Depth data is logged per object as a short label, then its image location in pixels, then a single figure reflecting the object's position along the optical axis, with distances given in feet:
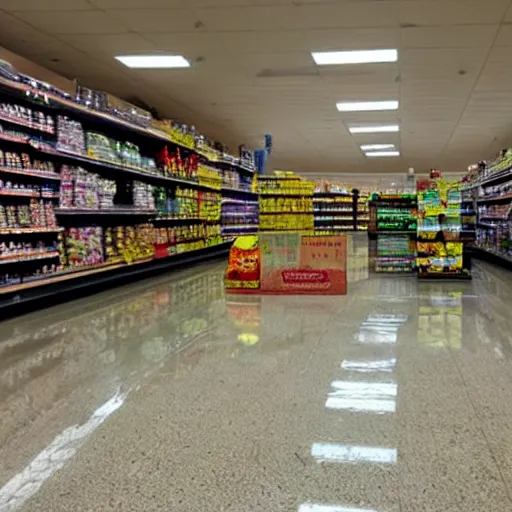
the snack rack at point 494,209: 32.12
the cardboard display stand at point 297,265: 21.57
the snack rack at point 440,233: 25.40
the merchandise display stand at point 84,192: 17.62
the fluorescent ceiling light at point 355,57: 24.82
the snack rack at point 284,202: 51.65
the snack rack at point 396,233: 29.48
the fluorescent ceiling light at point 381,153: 61.47
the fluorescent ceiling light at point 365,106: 35.47
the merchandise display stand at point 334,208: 65.77
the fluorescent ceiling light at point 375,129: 44.93
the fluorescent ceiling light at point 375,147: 56.13
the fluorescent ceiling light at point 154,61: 25.82
